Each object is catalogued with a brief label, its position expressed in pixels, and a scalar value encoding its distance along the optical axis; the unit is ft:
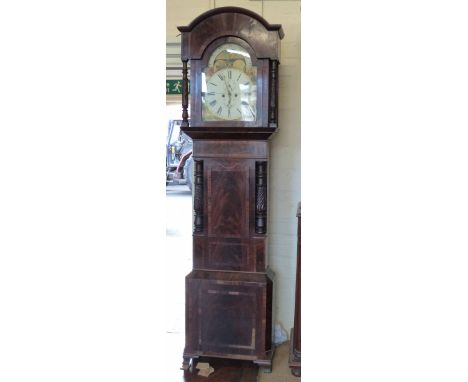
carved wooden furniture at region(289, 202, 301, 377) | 7.11
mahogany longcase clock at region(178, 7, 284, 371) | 7.06
